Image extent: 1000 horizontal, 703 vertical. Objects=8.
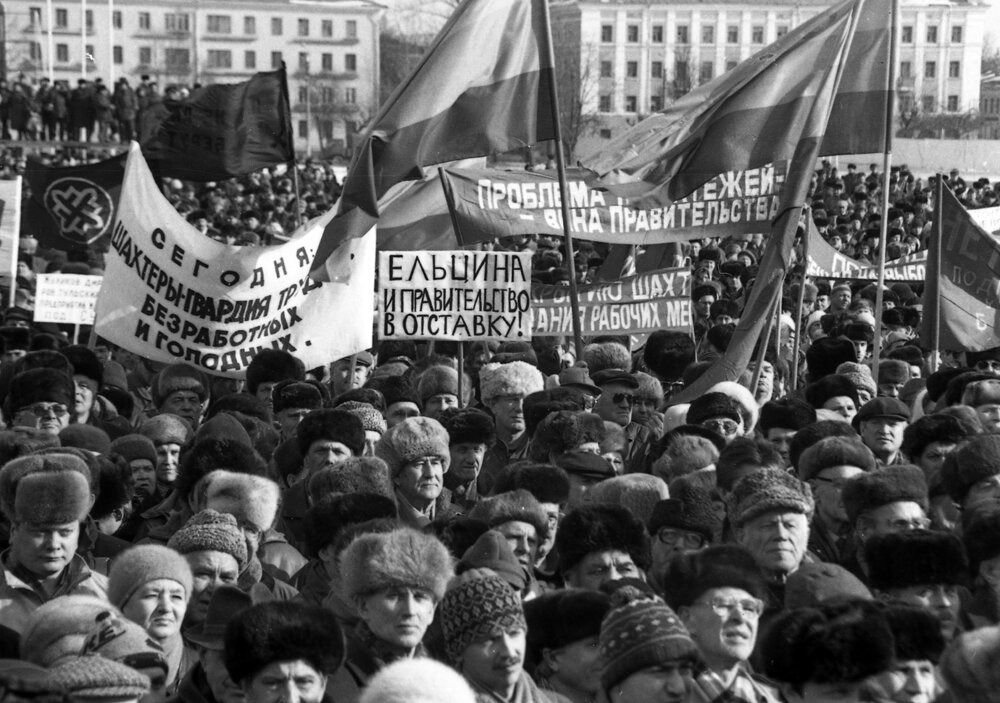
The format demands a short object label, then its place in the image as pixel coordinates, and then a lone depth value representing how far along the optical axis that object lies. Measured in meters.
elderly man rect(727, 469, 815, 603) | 5.92
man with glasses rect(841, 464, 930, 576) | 6.25
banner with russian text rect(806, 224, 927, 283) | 15.58
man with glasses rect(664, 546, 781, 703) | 5.01
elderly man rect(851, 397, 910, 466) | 8.19
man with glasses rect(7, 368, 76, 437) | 8.34
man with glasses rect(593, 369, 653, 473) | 8.97
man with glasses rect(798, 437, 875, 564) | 6.67
